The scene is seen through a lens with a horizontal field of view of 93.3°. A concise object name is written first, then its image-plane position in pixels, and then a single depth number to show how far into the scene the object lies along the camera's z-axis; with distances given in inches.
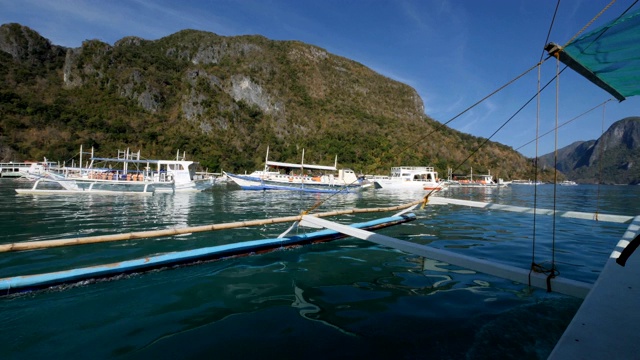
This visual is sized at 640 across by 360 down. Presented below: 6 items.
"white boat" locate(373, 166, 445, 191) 1952.5
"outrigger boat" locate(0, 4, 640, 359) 62.9
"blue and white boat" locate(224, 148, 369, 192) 1437.0
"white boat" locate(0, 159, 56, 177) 2040.2
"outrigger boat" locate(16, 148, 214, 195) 1023.0
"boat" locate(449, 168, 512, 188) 2938.5
